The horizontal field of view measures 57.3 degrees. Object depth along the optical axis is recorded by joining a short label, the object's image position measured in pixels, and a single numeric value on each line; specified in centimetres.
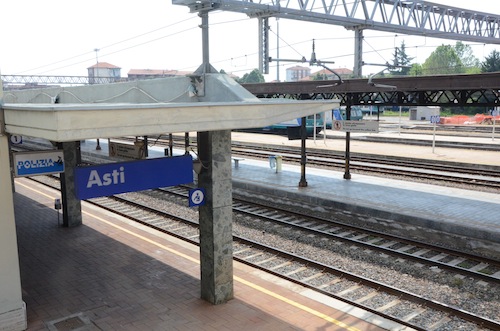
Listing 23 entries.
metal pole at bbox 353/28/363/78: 2200
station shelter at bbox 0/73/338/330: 490
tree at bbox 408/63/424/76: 8201
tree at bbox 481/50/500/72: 5884
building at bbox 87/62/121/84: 11206
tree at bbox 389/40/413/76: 8461
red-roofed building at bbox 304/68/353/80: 11196
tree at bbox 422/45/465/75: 8831
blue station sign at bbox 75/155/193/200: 616
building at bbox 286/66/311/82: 17875
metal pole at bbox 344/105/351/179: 1689
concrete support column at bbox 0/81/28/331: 614
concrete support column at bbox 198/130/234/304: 702
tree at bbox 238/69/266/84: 10267
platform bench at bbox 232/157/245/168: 2014
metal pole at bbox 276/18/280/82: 2208
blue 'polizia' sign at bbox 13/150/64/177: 709
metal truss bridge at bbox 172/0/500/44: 1716
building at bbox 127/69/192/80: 12083
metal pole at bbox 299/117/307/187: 1570
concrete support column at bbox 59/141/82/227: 1156
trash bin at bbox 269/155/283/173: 1877
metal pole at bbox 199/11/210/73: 853
